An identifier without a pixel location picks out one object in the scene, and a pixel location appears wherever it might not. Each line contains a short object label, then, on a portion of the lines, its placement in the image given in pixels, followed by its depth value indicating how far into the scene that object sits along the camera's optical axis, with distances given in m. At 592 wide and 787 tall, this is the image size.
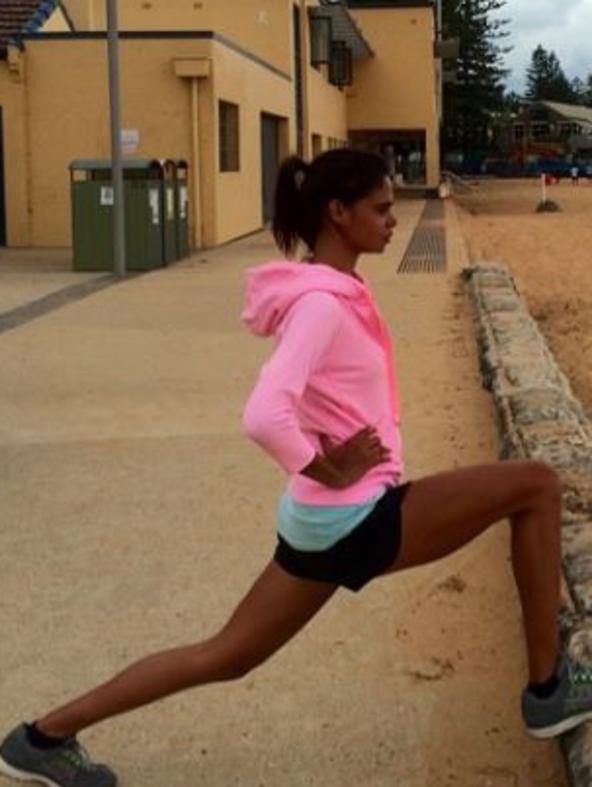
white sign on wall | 21.00
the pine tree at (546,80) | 152.29
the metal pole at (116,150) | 18.20
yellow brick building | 23.72
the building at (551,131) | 76.44
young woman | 2.82
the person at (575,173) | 65.21
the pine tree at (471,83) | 86.44
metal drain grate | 19.66
